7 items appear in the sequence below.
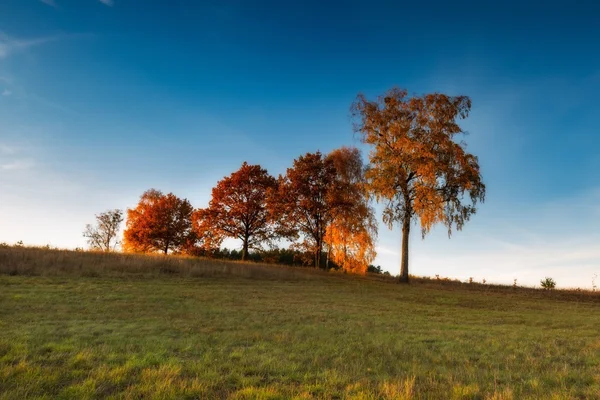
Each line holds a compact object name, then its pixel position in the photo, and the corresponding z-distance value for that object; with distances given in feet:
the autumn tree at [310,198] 123.24
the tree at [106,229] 176.55
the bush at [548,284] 110.87
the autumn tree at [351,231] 118.01
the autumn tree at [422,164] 97.35
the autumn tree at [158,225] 164.96
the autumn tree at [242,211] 129.70
